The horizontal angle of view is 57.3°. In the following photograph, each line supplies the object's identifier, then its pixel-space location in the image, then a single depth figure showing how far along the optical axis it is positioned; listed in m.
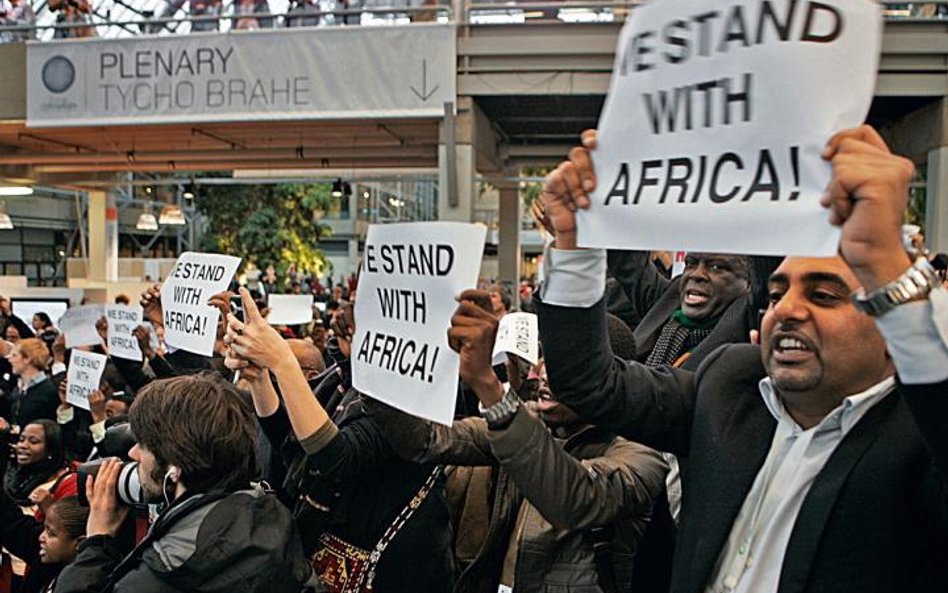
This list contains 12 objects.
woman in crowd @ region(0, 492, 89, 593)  3.17
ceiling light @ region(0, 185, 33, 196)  15.97
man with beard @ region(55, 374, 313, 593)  2.14
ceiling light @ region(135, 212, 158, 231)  21.14
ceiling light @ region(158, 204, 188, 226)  19.66
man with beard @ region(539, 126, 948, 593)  1.30
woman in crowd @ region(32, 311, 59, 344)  9.30
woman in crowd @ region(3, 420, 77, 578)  4.69
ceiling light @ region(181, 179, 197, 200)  17.93
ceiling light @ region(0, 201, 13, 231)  18.58
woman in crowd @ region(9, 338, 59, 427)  6.03
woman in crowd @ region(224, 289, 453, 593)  2.94
